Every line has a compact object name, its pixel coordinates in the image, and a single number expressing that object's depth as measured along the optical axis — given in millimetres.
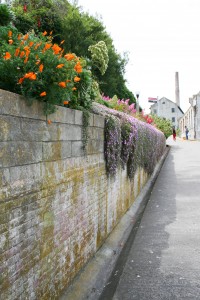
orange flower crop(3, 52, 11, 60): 2898
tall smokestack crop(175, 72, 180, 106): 83275
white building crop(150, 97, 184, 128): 92125
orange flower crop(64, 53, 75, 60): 3634
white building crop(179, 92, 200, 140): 55094
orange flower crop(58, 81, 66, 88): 3287
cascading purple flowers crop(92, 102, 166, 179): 6422
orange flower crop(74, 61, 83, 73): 3770
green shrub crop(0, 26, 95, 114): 3059
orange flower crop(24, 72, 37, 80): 2945
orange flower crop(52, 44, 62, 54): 3353
